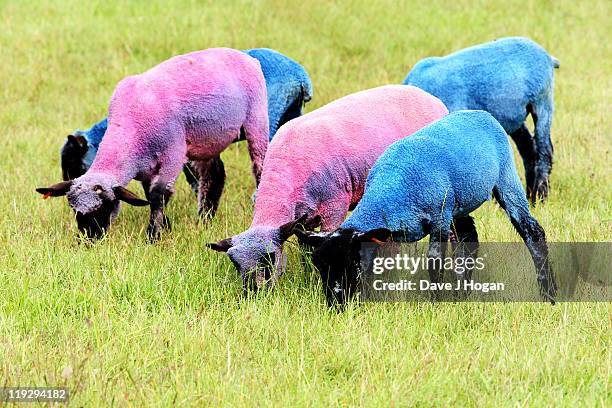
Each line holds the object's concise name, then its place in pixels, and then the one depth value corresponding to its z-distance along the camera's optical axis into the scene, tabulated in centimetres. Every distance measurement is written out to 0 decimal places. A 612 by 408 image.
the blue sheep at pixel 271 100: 1761
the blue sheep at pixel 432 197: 1103
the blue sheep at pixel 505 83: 1783
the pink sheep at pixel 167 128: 1420
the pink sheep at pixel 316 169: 1167
